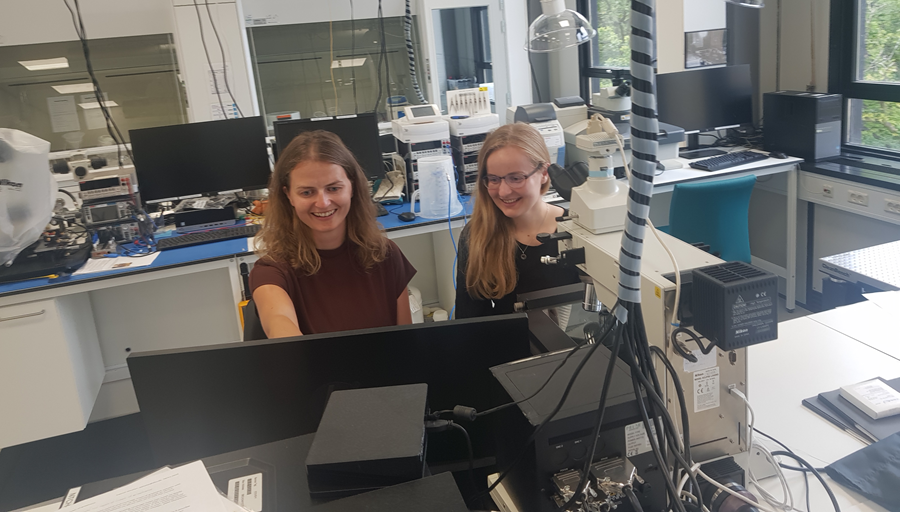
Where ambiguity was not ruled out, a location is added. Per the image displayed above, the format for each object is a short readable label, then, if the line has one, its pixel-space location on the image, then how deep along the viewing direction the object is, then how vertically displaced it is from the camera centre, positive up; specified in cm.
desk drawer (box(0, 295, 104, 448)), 252 -89
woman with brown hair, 174 -33
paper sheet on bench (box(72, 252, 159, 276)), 263 -49
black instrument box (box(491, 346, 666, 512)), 74 -40
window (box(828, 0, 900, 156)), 307 +3
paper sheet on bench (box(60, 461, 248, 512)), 58 -33
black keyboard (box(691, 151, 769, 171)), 329 -38
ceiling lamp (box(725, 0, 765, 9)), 101 +14
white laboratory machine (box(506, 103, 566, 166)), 326 -8
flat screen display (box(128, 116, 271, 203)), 295 -8
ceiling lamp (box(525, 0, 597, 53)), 227 +27
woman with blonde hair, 180 -34
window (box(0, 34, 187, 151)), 433 +45
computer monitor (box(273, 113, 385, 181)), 304 -2
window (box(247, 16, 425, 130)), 489 +49
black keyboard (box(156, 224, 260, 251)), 287 -45
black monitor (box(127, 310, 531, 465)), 79 -32
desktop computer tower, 320 -22
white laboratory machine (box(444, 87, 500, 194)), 324 -6
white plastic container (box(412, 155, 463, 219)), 296 -33
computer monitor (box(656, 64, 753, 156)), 347 -3
